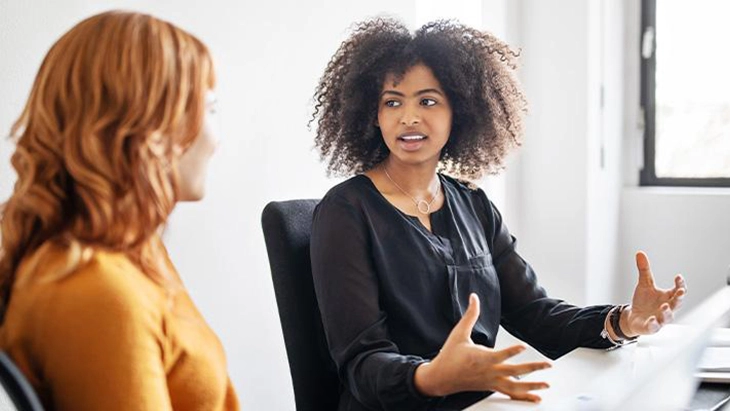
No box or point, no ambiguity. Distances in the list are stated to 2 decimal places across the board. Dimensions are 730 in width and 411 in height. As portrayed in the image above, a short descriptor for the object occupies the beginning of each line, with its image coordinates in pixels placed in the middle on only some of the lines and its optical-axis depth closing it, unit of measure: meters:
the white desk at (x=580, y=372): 1.18
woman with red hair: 0.90
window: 3.46
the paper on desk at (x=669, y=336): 1.61
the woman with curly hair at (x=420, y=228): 1.56
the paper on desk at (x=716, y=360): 1.46
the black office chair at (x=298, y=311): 1.60
